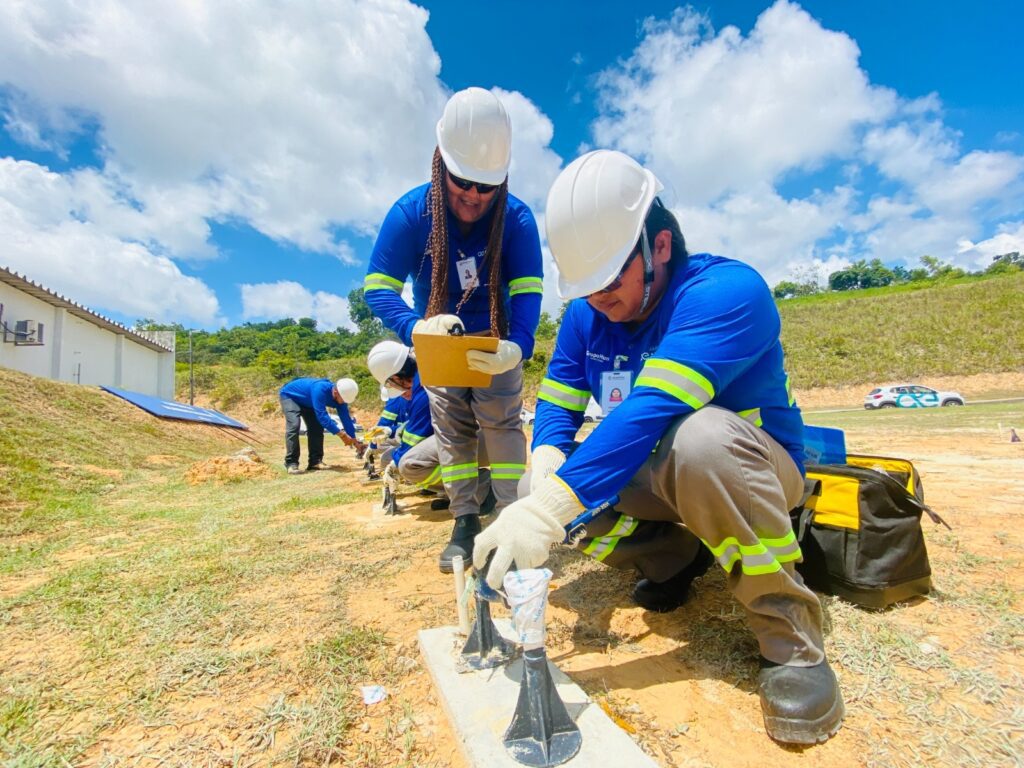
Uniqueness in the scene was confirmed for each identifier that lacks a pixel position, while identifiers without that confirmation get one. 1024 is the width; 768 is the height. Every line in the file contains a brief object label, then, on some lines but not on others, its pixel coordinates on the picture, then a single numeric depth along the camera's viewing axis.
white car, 19.53
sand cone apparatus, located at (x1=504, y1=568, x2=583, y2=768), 1.15
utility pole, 25.48
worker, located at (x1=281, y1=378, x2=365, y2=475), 7.77
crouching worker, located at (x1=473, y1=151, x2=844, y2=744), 1.31
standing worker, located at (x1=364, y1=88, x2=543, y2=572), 2.49
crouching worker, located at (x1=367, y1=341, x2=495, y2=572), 3.45
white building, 16.41
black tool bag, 1.71
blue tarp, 12.41
